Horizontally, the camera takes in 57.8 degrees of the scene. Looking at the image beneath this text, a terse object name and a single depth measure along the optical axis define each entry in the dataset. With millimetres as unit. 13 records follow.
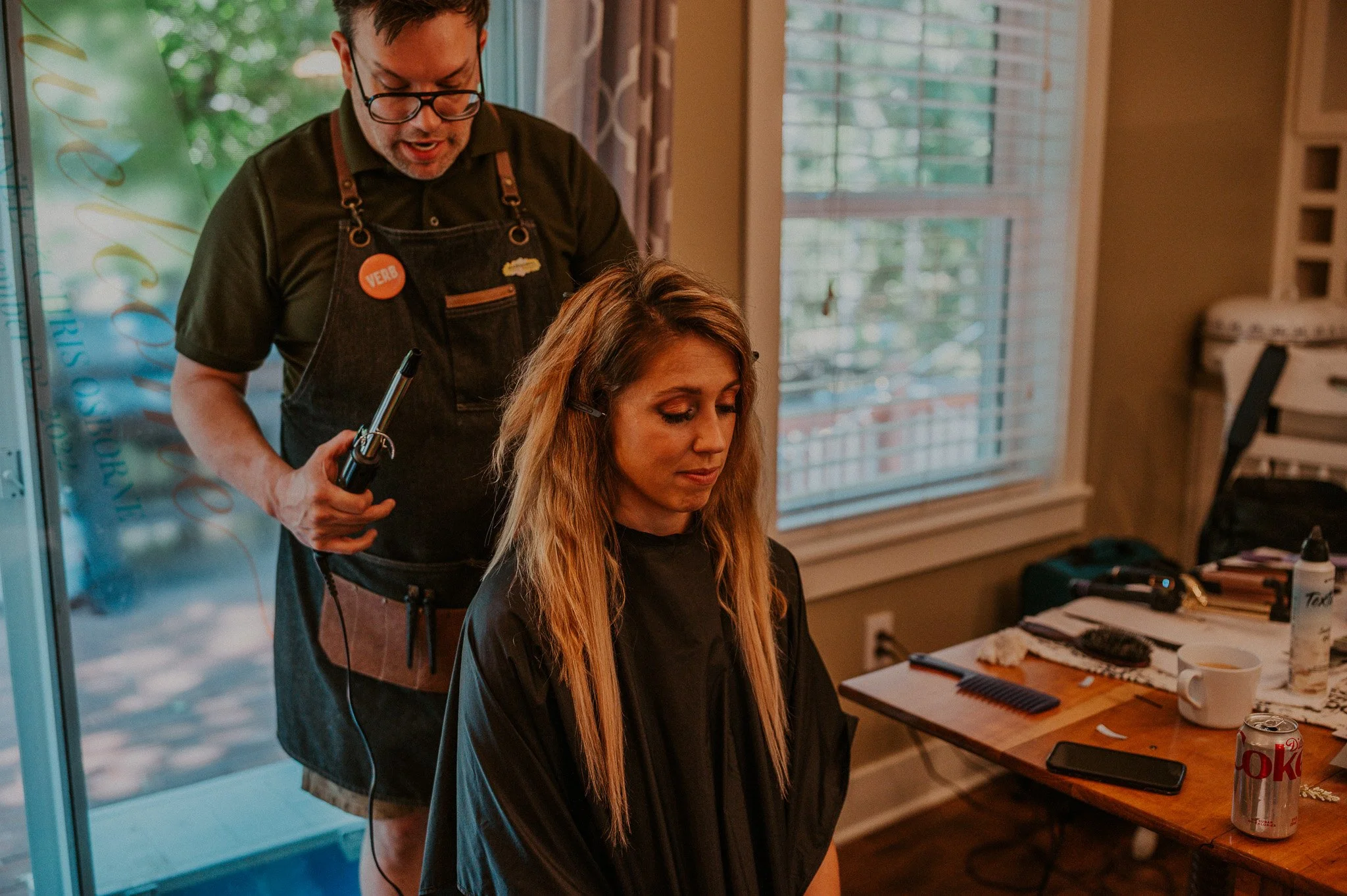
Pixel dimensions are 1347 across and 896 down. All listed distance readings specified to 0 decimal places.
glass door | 1742
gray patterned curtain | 1983
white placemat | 1598
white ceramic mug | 1517
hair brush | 1733
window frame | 2357
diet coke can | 1262
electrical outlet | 2781
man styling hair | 1570
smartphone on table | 1387
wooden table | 1261
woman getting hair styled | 1343
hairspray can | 1609
